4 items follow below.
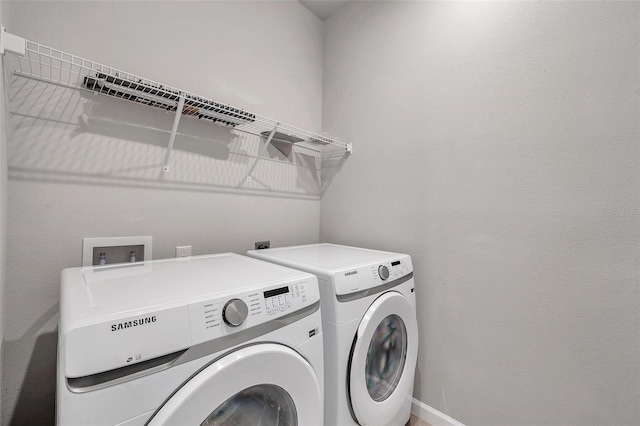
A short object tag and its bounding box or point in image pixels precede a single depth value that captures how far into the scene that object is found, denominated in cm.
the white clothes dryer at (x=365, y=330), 106
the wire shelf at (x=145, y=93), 103
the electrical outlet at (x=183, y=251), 141
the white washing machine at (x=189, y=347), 53
